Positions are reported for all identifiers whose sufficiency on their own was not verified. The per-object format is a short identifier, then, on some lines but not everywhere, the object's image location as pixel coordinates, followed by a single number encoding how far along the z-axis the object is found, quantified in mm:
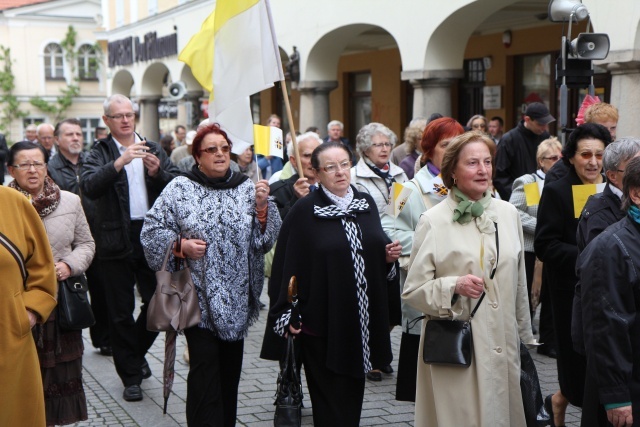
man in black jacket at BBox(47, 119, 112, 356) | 8078
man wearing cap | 9430
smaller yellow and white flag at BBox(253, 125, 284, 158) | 6527
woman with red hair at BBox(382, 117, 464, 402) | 5117
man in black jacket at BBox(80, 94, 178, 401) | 6855
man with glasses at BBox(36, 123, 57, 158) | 12594
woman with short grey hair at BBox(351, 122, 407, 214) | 6980
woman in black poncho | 4816
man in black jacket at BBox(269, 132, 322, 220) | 7467
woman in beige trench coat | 4262
